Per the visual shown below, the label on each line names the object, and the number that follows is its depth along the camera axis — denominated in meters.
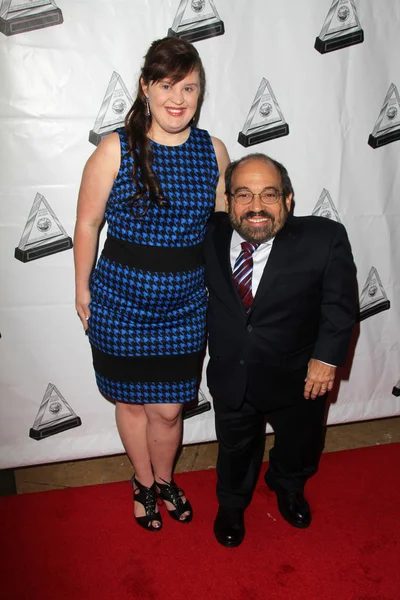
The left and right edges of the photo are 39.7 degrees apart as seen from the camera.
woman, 1.81
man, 1.82
